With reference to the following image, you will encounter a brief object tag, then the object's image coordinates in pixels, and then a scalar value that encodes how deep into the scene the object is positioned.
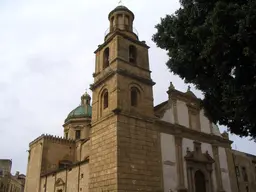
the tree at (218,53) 8.99
